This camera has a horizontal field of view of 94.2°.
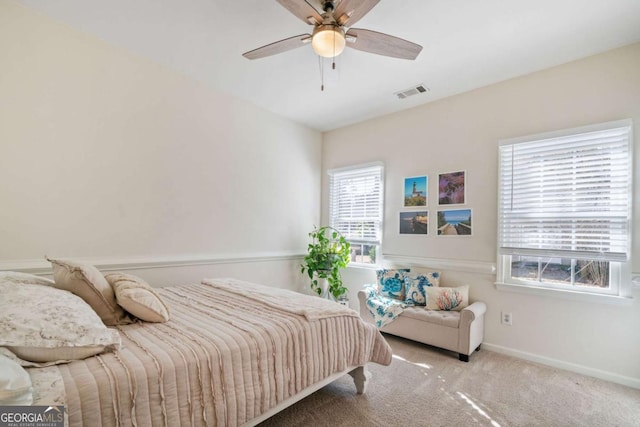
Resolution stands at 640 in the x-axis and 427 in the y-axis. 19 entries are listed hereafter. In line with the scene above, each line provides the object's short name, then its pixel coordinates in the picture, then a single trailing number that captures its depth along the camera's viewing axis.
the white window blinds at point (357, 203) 4.35
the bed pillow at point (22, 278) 1.70
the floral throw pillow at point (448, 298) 3.25
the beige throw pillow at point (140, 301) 1.77
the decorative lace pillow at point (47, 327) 1.17
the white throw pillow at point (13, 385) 0.90
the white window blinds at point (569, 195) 2.61
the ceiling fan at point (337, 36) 1.83
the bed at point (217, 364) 1.16
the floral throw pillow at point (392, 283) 3.68
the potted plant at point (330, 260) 4.16
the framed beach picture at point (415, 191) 3.84
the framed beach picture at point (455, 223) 3.46
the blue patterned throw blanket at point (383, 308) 3.40
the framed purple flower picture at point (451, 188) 3.52
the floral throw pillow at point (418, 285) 3.47
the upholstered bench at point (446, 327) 2.93
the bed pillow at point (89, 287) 1.71
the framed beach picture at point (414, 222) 3.81
